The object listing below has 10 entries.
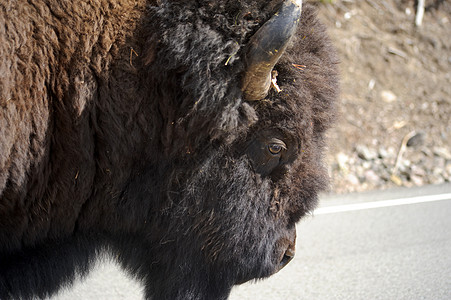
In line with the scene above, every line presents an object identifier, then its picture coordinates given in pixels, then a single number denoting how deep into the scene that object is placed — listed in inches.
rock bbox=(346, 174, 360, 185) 285.4
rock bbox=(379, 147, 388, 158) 314.0
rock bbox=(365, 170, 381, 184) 288.7
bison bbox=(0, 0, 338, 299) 92.0
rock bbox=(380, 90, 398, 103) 379.9
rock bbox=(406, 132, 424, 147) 329.7
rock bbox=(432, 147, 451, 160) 322.0
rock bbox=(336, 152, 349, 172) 294.8
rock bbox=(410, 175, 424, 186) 291.0
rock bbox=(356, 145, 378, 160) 310.7
